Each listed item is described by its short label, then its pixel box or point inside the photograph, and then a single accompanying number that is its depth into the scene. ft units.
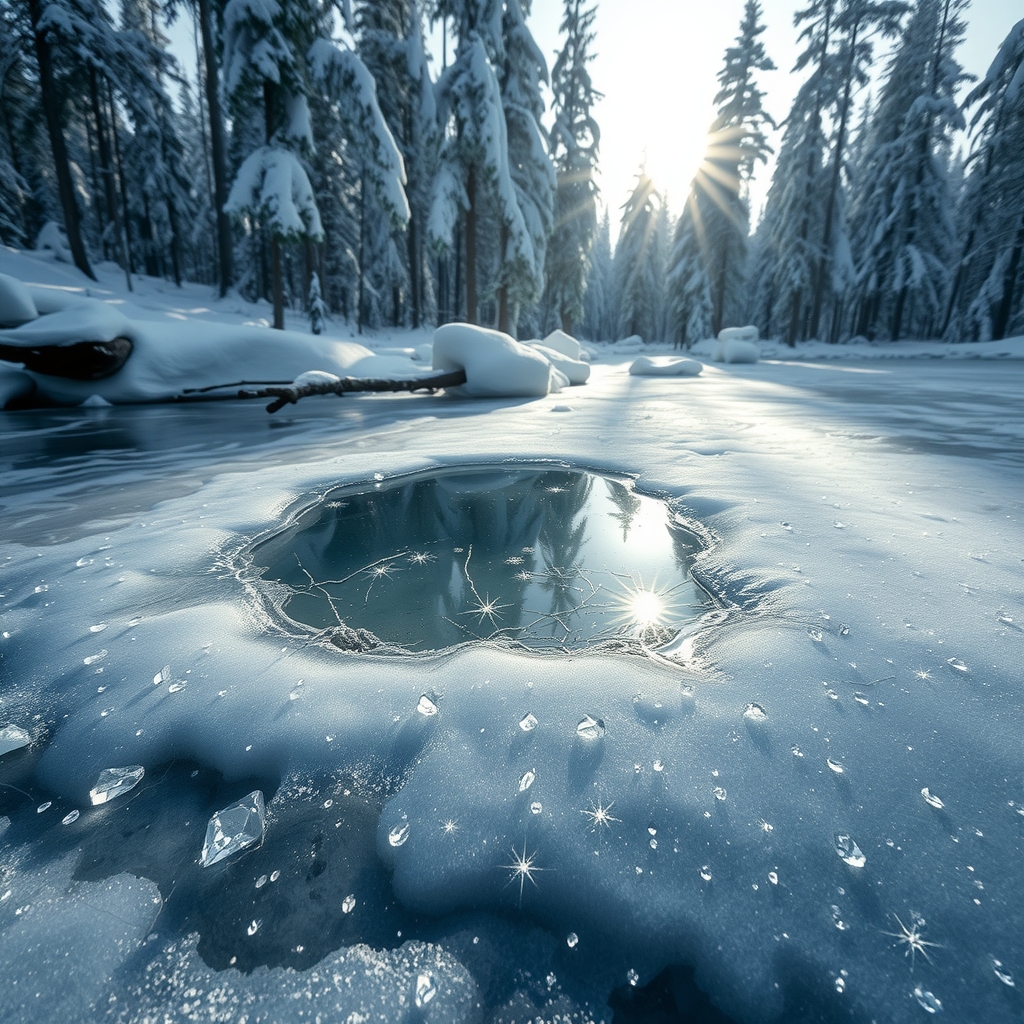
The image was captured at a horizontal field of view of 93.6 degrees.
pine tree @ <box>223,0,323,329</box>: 30.14
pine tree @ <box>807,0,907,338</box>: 58.18
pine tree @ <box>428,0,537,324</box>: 33.27
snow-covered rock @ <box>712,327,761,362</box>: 54.85
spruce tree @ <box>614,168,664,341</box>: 105.60
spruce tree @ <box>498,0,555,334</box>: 37.52
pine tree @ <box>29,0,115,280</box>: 43.04
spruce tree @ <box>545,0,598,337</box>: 61.31
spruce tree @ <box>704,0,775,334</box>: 66.59
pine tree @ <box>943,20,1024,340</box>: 48.60
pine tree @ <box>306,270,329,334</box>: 50.47
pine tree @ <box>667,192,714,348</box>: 73.92
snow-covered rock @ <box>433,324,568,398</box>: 23.62
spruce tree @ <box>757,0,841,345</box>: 61.82
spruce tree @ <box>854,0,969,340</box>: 58.39
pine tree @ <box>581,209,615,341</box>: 143.07
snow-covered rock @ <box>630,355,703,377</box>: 40.19
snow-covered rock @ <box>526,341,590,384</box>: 34.09
